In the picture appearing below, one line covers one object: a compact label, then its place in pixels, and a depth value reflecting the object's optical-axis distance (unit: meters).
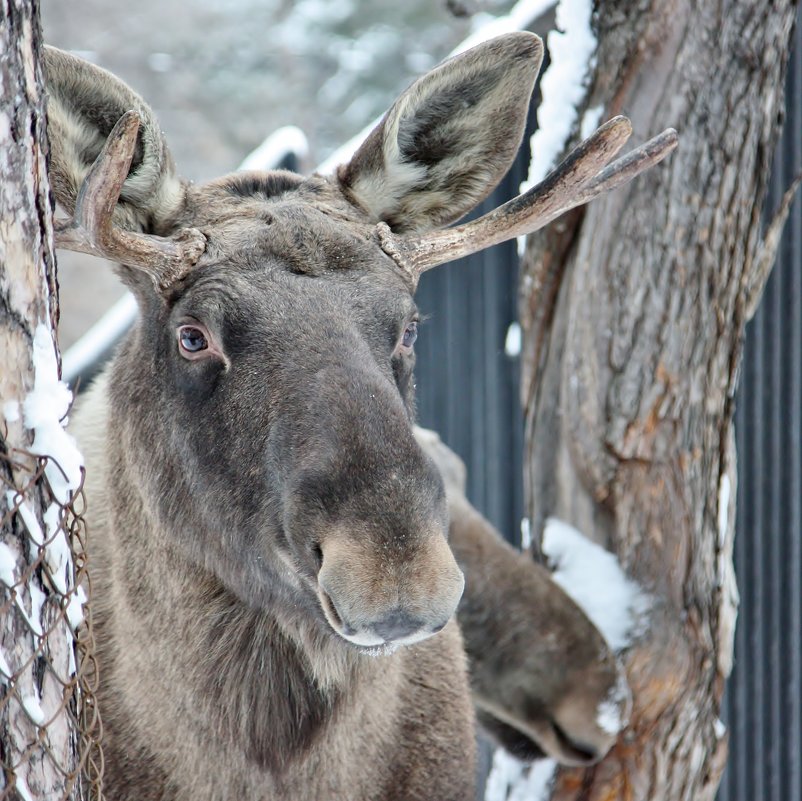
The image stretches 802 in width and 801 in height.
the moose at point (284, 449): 9.59
